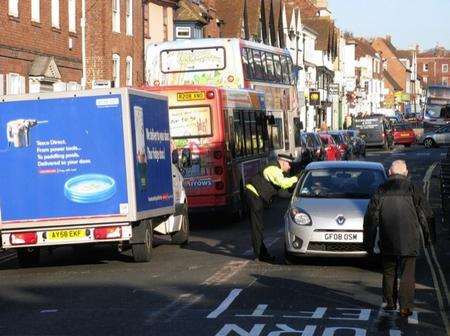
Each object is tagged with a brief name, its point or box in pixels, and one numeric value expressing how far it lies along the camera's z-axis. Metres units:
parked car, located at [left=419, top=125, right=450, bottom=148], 71.56
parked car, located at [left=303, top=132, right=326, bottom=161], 40.72
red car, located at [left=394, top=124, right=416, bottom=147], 74.94
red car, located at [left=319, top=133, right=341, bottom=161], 43.05
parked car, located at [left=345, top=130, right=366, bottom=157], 52.16
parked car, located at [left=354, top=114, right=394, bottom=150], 68.38
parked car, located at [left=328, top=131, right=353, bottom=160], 46.42
